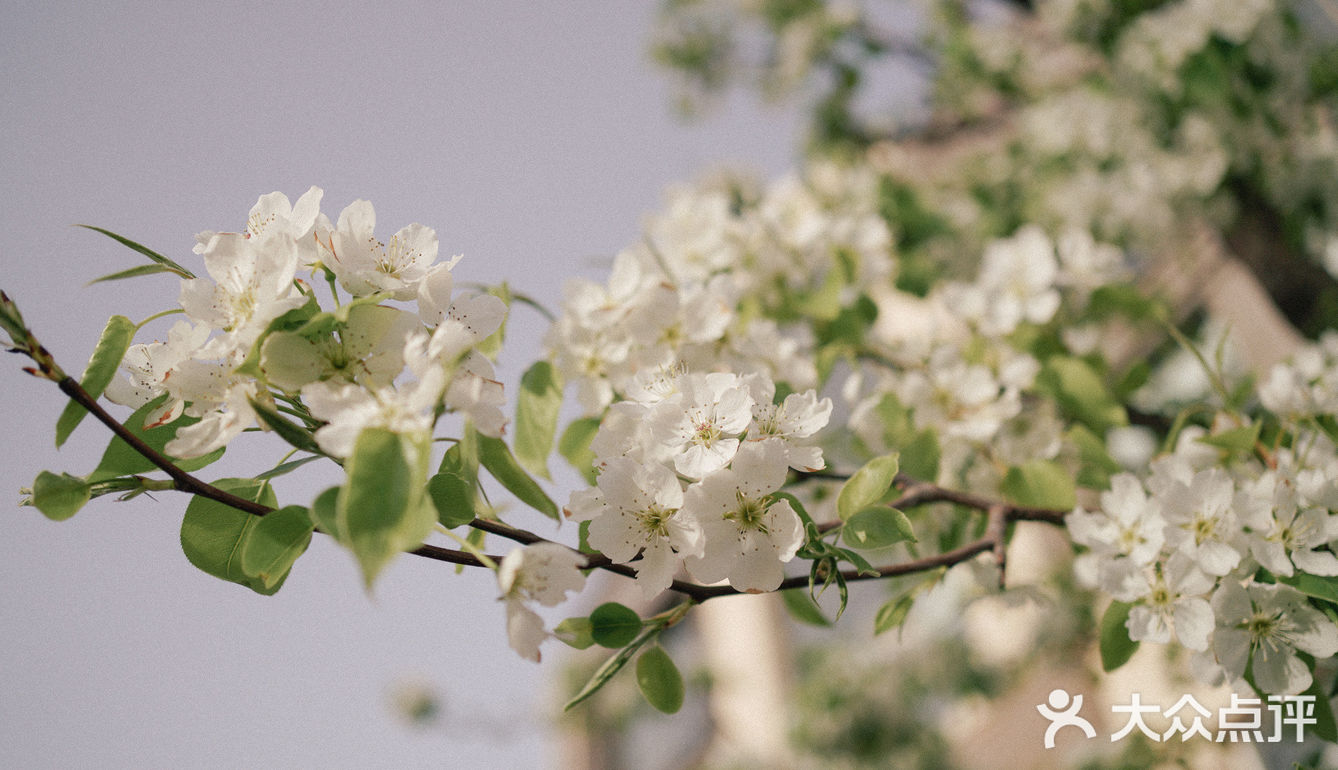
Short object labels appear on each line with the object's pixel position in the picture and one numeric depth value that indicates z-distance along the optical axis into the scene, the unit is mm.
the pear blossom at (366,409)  648
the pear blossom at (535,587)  670
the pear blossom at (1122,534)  751
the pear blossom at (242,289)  670
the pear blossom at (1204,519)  736
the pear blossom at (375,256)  690
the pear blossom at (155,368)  686
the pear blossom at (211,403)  669
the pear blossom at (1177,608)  736
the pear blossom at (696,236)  897
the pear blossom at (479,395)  661
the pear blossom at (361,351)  671
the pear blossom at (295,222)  692
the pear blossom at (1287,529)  738
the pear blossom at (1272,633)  739
